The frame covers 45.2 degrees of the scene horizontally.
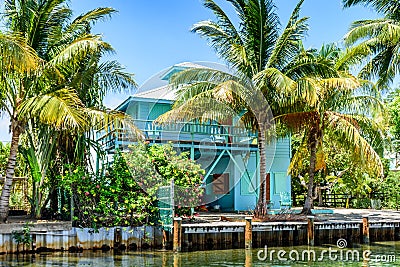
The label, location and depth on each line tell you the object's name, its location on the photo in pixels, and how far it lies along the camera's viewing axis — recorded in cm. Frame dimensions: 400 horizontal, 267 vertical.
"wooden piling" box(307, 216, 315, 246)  1659
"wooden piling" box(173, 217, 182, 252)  1475
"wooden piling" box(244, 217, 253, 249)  1549
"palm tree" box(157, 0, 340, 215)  1720
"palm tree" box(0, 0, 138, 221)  1337
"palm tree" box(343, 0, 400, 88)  1912
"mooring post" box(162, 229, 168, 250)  1530
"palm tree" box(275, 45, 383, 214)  1745
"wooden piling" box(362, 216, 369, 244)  1725
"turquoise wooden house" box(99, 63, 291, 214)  1989
